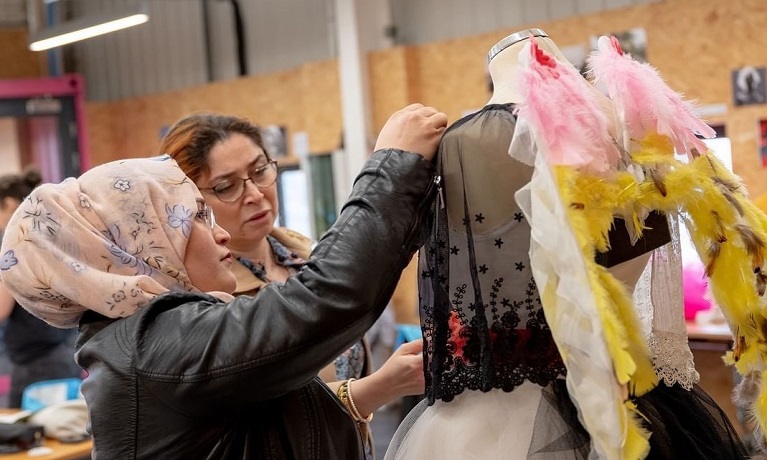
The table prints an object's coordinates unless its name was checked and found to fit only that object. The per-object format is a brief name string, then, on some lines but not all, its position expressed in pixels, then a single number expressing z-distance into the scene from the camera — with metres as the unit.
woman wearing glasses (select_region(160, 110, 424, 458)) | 2.01
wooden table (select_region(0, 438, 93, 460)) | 3.07
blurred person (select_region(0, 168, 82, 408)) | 4.08
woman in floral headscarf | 1.20
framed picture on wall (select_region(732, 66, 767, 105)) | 5.34
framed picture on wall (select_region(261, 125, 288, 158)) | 8.09
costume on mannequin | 1.39
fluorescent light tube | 6.79
